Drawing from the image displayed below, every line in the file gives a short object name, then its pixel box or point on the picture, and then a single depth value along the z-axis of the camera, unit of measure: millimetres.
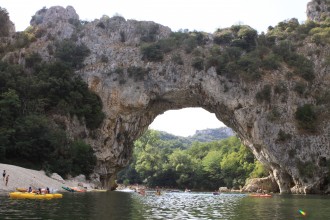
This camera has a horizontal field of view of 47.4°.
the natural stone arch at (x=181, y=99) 54906
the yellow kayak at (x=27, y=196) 27016
